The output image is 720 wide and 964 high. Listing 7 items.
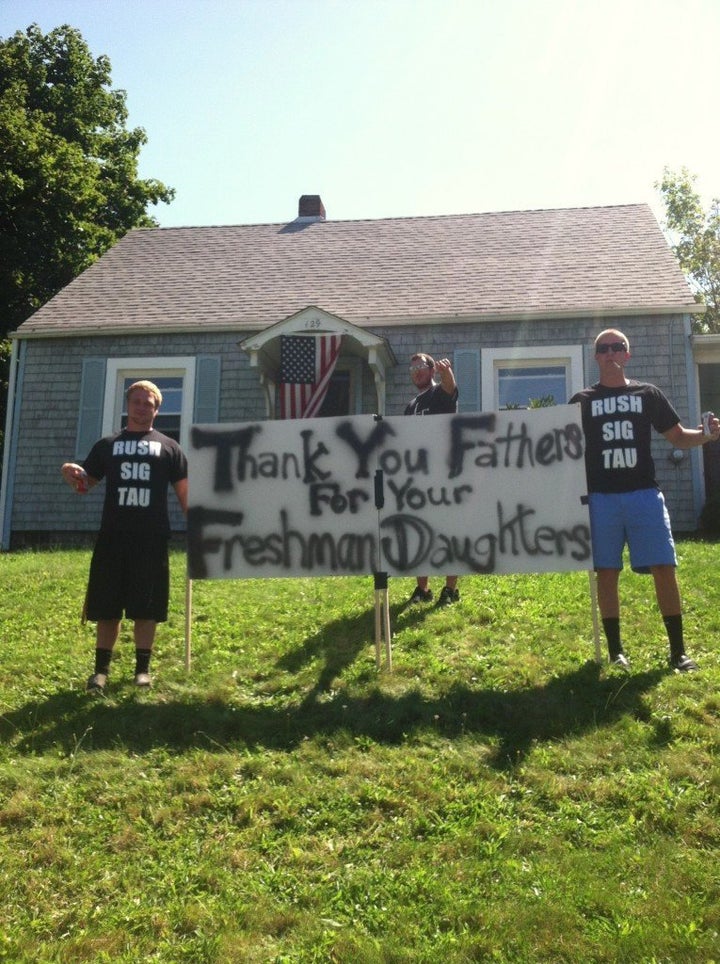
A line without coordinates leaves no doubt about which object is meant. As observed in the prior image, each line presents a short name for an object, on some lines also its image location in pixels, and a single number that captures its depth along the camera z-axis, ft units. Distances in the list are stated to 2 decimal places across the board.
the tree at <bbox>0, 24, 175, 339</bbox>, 63.26
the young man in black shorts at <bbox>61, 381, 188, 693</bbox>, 15.75
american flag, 39.60
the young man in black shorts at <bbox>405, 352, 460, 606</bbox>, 20.35
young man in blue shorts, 15.38
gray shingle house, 40.14
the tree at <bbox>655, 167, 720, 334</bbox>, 112.57
